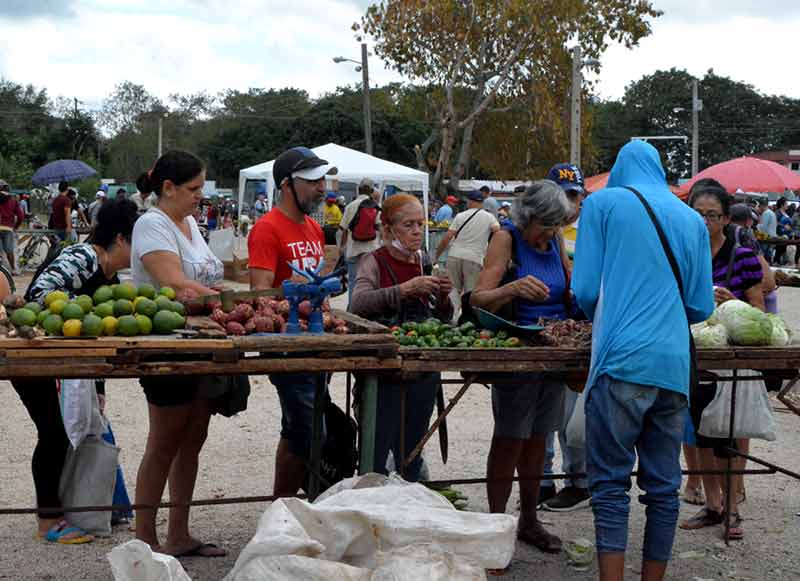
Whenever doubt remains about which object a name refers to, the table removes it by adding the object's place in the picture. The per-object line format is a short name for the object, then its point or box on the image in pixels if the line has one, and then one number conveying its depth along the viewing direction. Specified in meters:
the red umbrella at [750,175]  18.36
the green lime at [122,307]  4.02
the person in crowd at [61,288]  4.96
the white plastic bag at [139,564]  3.41
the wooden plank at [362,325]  4.29
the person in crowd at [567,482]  6.04
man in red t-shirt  4.91
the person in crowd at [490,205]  18.61
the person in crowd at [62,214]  19.70
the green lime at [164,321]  4.07
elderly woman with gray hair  4.86
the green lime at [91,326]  3.87
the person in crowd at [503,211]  24.32
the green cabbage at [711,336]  4.68
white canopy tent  20.20
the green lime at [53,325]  3.88
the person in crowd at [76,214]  21.38
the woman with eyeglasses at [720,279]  5.53
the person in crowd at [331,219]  20.27
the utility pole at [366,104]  35.97
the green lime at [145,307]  4.07
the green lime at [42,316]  3.95
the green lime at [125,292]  4.16
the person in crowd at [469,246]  11.90
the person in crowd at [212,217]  35.66
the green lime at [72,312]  3.93
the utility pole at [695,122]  49.50
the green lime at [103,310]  3.98
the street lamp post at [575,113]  26.95
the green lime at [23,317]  3.88
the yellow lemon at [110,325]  3.93
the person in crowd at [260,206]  27.00
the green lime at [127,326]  3.94
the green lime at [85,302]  4.02
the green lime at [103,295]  4.15
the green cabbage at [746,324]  4.73
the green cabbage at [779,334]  4.80
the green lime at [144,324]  3.99
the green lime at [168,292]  4.30
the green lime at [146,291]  4.23
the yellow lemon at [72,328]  3.85
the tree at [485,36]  29.86
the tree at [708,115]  78.31
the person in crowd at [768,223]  26.80
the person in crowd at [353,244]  13.02
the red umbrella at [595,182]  19.42
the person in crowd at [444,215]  23.62
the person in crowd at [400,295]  4.77
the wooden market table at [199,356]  3.70
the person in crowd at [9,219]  18.30
